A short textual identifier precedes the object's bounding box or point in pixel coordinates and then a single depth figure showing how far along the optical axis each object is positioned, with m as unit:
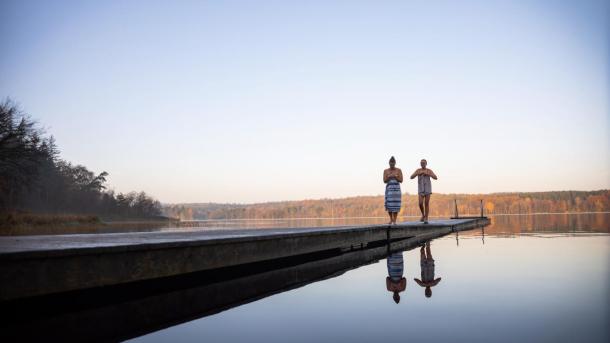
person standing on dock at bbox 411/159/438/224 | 14.34
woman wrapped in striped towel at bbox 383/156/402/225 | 12.86
